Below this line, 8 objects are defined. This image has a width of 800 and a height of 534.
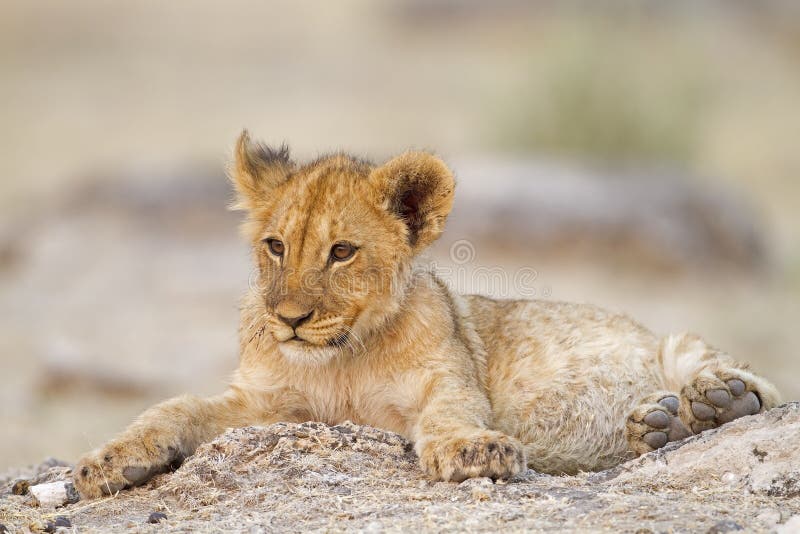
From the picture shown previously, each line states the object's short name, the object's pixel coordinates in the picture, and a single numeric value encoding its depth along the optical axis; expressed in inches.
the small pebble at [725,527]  319.0
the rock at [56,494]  413.4
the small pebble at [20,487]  446.6
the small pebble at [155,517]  368.8
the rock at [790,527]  320.2
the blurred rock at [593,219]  1284.4
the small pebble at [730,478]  376.5
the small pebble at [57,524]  370.6
